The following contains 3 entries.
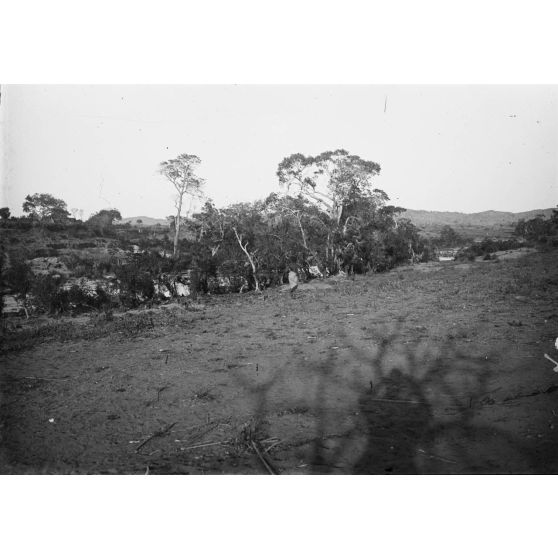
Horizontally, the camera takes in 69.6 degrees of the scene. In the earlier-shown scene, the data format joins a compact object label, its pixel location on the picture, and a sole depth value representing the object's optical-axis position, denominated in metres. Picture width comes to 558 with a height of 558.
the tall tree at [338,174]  20.27
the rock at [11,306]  13.66
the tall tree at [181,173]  22.69
